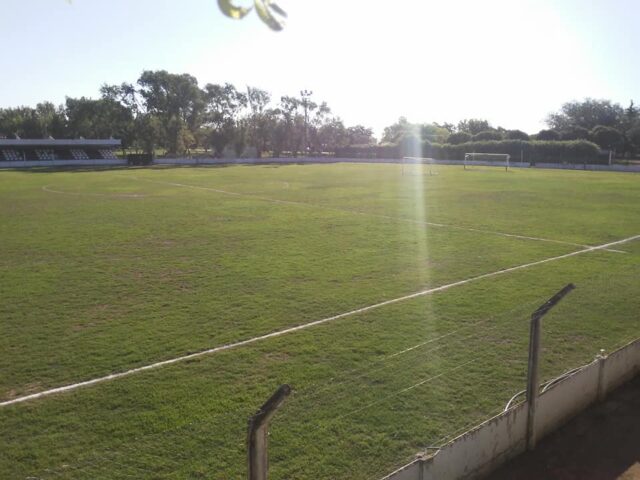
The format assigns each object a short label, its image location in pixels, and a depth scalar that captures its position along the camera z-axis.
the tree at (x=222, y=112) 84.81
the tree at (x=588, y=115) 89.62
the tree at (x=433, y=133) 96.29
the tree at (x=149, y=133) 76.50
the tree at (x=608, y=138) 67.25
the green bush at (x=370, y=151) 84.94
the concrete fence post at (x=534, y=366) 4.07
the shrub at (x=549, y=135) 74.97
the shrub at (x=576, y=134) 72.76
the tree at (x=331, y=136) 106.50
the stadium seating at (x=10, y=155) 67.25
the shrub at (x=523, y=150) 62.16
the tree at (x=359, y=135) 121.14
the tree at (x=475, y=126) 105.31
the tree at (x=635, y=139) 67.75
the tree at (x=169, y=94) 85.50
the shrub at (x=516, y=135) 76.32
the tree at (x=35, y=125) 84.88
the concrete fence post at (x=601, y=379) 5.23
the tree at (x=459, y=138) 82.48
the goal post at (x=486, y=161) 65.64
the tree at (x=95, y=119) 84.38
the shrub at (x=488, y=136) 77.81
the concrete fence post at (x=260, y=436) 2.55
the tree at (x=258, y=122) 91.19
